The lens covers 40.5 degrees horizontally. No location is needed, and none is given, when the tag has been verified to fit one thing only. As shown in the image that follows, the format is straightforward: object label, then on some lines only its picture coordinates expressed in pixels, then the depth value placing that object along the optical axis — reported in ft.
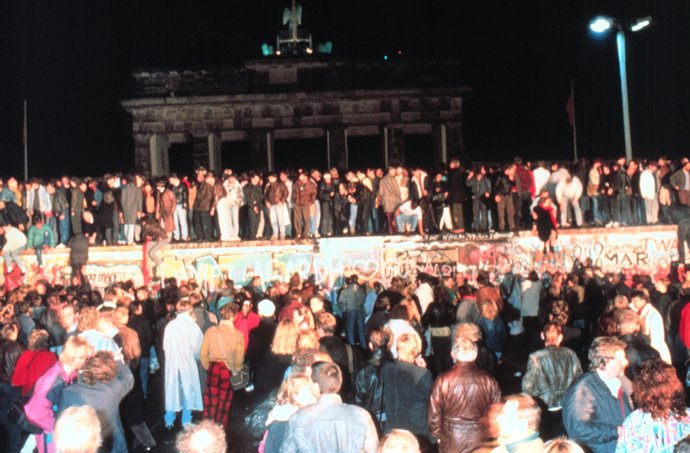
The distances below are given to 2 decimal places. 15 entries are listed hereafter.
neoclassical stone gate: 130.11
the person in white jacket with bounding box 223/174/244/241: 88.48
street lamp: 76.28
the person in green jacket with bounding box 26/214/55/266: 86.99
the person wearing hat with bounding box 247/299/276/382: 48.80
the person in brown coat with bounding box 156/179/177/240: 86.33
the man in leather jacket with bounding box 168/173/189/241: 87.92
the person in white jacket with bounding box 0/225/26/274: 85.81
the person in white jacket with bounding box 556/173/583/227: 88.69
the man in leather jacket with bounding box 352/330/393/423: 32.50
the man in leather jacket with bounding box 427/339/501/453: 27.61
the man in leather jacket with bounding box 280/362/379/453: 23.81
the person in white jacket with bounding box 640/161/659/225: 87.04
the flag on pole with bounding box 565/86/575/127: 111.14
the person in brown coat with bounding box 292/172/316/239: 87.15
